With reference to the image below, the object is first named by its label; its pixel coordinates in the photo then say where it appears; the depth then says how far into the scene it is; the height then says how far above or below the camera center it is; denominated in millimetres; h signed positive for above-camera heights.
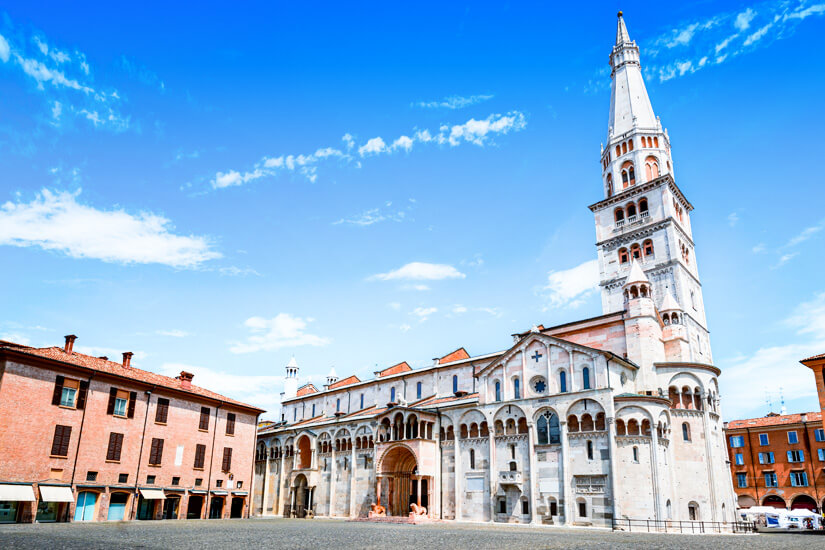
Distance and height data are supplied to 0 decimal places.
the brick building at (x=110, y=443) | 33031 +108
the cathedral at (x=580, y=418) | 35844 +2299
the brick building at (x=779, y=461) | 55438 -668
